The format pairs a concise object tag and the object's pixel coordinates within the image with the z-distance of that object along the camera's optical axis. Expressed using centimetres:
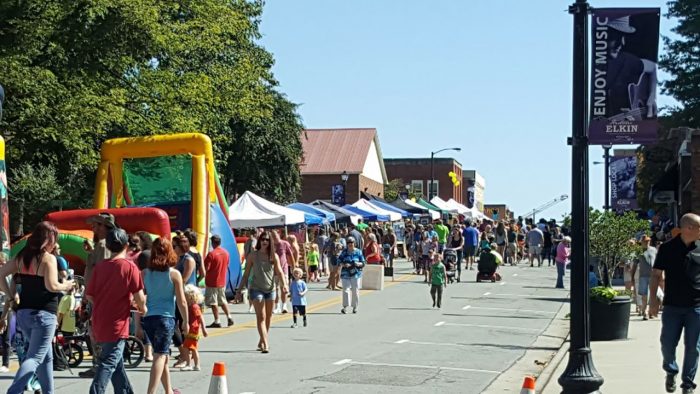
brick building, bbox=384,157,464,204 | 11306
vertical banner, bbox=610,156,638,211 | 5616
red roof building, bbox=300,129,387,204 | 8962
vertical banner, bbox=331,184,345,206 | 6494
